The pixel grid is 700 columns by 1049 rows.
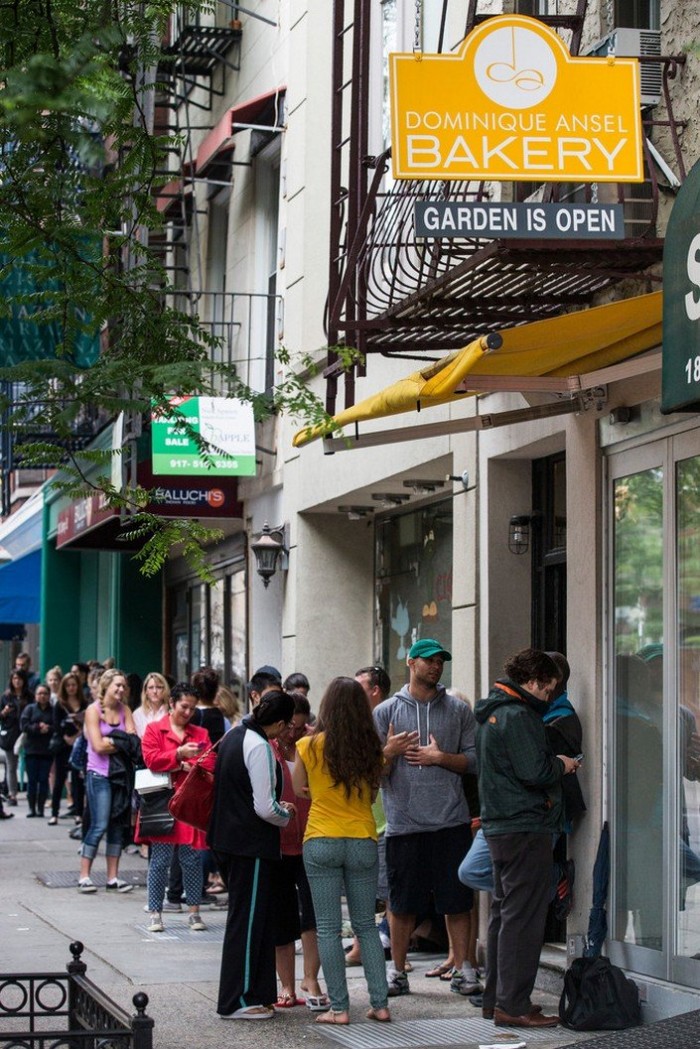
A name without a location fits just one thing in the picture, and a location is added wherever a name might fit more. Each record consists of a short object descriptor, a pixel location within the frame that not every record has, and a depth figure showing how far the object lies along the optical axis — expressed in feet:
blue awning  96.94
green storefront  76.02
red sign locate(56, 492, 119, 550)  68.85
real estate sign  54.24
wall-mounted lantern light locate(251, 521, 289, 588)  55.47
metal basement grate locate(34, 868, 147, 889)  50.90
